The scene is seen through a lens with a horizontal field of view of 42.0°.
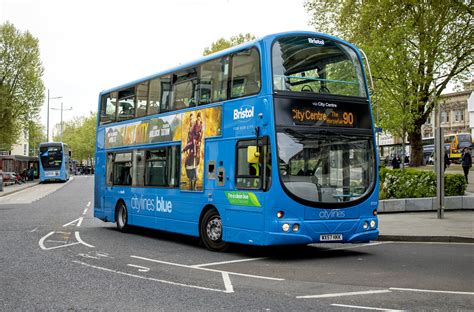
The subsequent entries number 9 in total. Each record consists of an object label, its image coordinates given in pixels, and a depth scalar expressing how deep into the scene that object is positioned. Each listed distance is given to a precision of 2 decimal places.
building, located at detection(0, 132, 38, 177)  58.05
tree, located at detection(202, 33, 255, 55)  75.19
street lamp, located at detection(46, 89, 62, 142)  83.59
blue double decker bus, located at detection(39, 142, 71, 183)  54.94
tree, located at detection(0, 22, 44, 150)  59.06
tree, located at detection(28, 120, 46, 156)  60.47
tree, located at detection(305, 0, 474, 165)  29.23
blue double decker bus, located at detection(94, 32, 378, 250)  10.89
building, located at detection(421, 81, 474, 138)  89.56
